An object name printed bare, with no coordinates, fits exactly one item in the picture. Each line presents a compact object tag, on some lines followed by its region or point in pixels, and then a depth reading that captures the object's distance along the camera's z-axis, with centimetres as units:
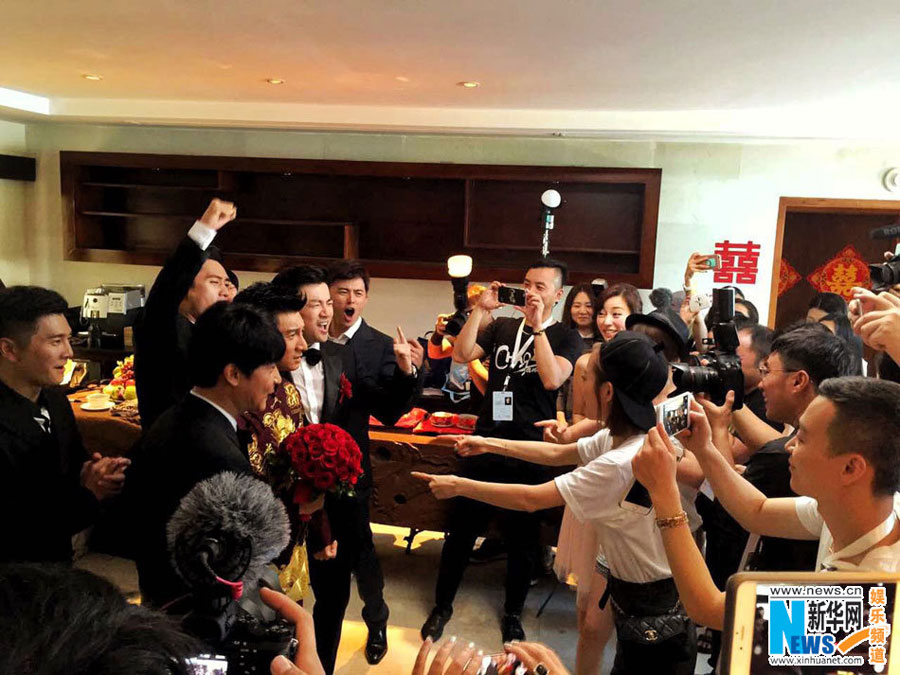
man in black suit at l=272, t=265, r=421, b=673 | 249
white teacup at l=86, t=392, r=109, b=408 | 361
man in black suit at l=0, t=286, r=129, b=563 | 179
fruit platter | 372
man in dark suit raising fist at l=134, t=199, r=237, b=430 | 233
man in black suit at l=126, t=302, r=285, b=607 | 154
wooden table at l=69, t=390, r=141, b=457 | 339
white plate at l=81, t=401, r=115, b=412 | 356
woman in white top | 186
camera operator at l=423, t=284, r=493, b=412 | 345
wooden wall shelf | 520
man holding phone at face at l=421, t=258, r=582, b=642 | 308
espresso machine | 530
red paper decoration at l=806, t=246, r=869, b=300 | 565
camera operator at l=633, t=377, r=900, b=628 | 124
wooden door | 560
